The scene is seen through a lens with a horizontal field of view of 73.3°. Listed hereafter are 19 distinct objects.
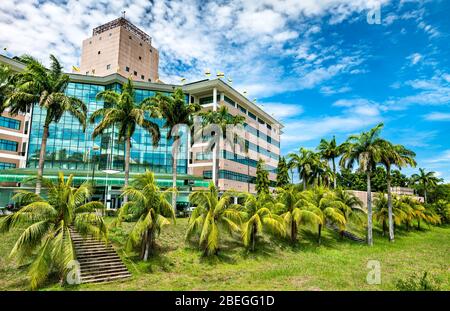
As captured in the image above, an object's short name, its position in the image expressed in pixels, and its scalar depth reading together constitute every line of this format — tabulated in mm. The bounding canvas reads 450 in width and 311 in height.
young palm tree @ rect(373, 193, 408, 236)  41531
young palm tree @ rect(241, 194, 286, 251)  25338
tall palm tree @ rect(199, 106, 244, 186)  37656
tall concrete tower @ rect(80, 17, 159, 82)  60000
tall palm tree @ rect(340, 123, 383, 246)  35688
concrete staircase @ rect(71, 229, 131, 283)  17641
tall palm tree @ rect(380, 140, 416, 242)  36562
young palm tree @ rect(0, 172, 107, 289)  15859
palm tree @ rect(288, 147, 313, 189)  50125
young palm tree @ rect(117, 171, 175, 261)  20531
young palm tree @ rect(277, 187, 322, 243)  29198
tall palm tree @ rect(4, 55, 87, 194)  27406
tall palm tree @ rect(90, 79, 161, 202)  31062
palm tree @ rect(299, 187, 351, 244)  31359
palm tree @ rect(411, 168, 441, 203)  74250
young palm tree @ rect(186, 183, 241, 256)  22922
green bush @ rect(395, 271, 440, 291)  17359
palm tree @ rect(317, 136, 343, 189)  54938
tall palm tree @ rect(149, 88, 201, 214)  33625
